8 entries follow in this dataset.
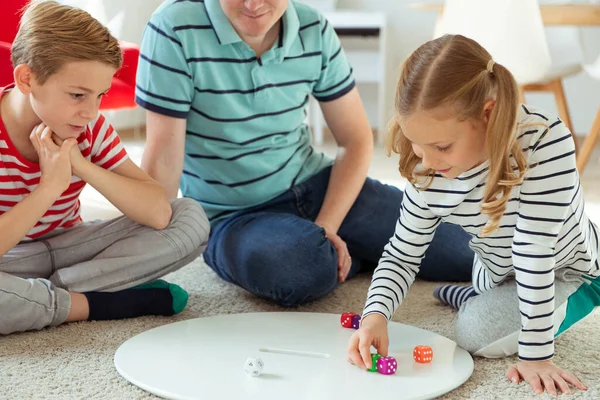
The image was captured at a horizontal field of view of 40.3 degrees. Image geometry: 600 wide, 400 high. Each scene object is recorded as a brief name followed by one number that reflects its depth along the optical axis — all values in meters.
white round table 1.08
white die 1.12
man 1.45
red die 1.33
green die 1.14
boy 1.29
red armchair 2.27
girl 1.06
